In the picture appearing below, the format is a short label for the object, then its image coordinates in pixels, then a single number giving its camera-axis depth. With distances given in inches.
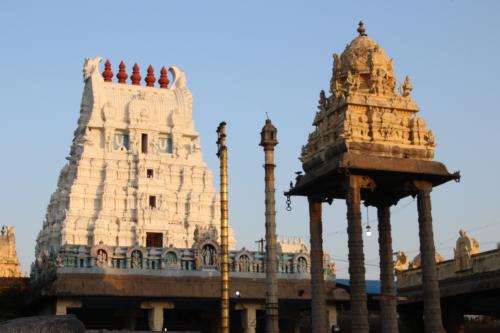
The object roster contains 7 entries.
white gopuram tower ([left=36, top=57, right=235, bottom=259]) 2447.1
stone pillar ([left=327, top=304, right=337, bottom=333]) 2087.8
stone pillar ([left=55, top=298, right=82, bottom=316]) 1872.5
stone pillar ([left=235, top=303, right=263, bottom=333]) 2028.8
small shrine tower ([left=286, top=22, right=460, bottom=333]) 1176.8
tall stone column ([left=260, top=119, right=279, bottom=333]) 1280.8
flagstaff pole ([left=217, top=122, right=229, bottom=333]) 1227.2
